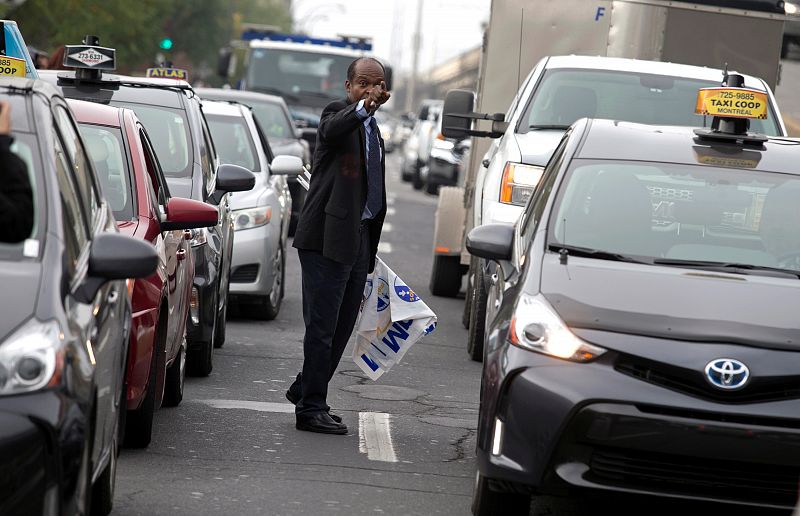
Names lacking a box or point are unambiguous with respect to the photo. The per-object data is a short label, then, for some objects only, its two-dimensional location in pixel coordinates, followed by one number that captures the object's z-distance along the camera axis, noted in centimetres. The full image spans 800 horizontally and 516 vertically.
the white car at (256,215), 2523
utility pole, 19912
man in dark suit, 1619
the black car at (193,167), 1933
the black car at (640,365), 1127
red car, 1427
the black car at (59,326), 910
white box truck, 2714
